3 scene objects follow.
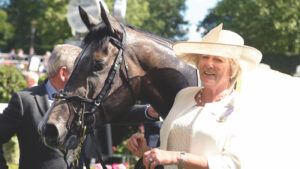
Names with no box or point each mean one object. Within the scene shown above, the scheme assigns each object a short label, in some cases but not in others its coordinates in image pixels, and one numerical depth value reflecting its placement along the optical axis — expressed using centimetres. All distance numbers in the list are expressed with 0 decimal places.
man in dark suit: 604
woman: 407
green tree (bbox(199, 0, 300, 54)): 4632
